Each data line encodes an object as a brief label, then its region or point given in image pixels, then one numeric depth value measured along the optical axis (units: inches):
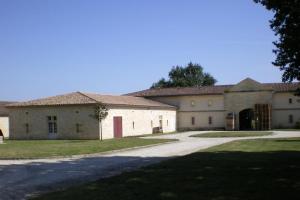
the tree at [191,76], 4010.8
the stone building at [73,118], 1611.7
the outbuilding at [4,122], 2217.0
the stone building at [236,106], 2149.4
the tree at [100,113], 1576.0
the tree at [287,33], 526.1
